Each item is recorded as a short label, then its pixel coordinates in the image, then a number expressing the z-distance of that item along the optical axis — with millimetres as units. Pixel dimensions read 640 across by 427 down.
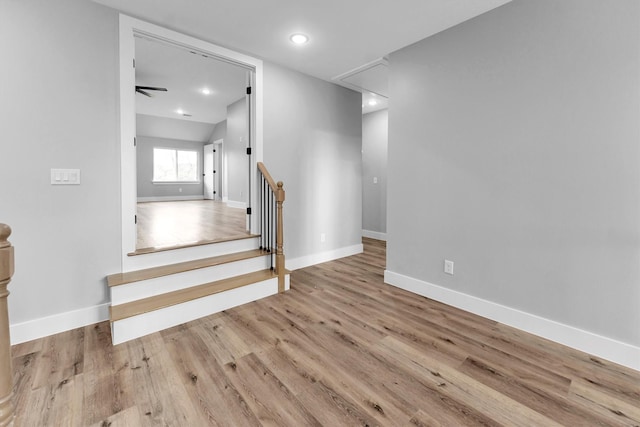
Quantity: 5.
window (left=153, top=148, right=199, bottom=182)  9922
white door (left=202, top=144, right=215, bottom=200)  10359
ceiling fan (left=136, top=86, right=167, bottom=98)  5217
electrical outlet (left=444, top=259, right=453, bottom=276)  2805
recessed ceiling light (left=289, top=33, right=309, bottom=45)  2905
